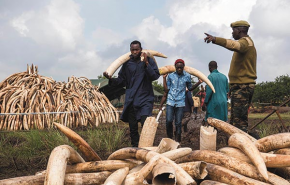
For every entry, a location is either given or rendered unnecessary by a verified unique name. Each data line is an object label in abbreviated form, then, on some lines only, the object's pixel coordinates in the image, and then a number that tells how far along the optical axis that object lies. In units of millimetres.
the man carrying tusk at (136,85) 4296
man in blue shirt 5707
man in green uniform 4586
